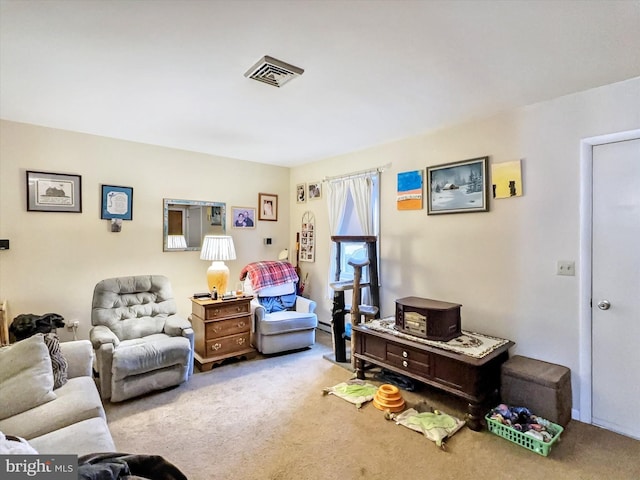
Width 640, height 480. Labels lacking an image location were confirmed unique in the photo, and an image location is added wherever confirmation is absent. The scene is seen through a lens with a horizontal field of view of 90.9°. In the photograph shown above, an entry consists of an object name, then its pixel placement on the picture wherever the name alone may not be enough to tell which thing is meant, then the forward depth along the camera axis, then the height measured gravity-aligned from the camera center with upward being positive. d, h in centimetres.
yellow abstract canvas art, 264 +51
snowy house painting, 286 +50
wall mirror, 396 +23
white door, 218 -35
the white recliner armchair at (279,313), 361 -91
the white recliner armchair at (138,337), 257 -90
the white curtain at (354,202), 384 +48
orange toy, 246 -128
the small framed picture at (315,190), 460 +73
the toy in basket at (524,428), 200 -127
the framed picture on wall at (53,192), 314 +50
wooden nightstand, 328 -97
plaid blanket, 390 -44
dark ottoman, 218 -108
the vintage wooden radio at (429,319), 260 -68
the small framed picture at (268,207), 478 +51
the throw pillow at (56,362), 192 -76
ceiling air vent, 197 +111
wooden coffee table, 225 -101
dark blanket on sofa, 104 -82
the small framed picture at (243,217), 449 +33
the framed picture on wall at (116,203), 352 +43
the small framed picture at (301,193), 486 +74
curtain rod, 372 +84
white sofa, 146 -90
